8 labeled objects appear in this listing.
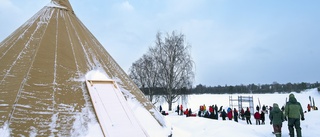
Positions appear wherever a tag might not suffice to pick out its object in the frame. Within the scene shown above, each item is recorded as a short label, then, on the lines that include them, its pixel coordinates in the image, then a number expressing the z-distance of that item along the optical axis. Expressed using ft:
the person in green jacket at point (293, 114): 21.72
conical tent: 13.80
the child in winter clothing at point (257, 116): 47.55
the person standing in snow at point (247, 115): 49.25
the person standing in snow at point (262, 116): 48.15
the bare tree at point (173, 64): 69.26
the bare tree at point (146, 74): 85.97
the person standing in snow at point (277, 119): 23.90
